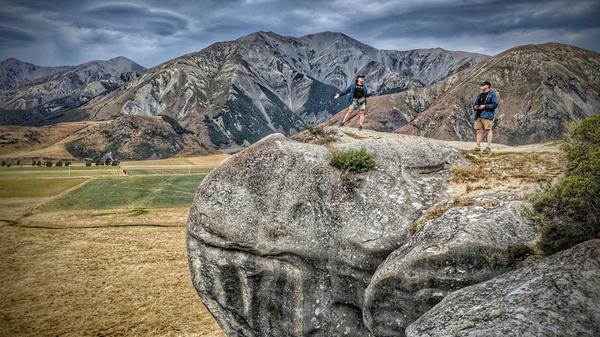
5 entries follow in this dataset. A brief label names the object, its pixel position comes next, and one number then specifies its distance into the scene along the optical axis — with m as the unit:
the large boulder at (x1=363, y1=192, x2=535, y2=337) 11.20
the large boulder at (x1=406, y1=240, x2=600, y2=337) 7.67
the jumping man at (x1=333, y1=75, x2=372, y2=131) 23.45
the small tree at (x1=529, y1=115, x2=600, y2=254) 10.42
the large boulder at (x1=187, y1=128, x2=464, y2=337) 15.23
